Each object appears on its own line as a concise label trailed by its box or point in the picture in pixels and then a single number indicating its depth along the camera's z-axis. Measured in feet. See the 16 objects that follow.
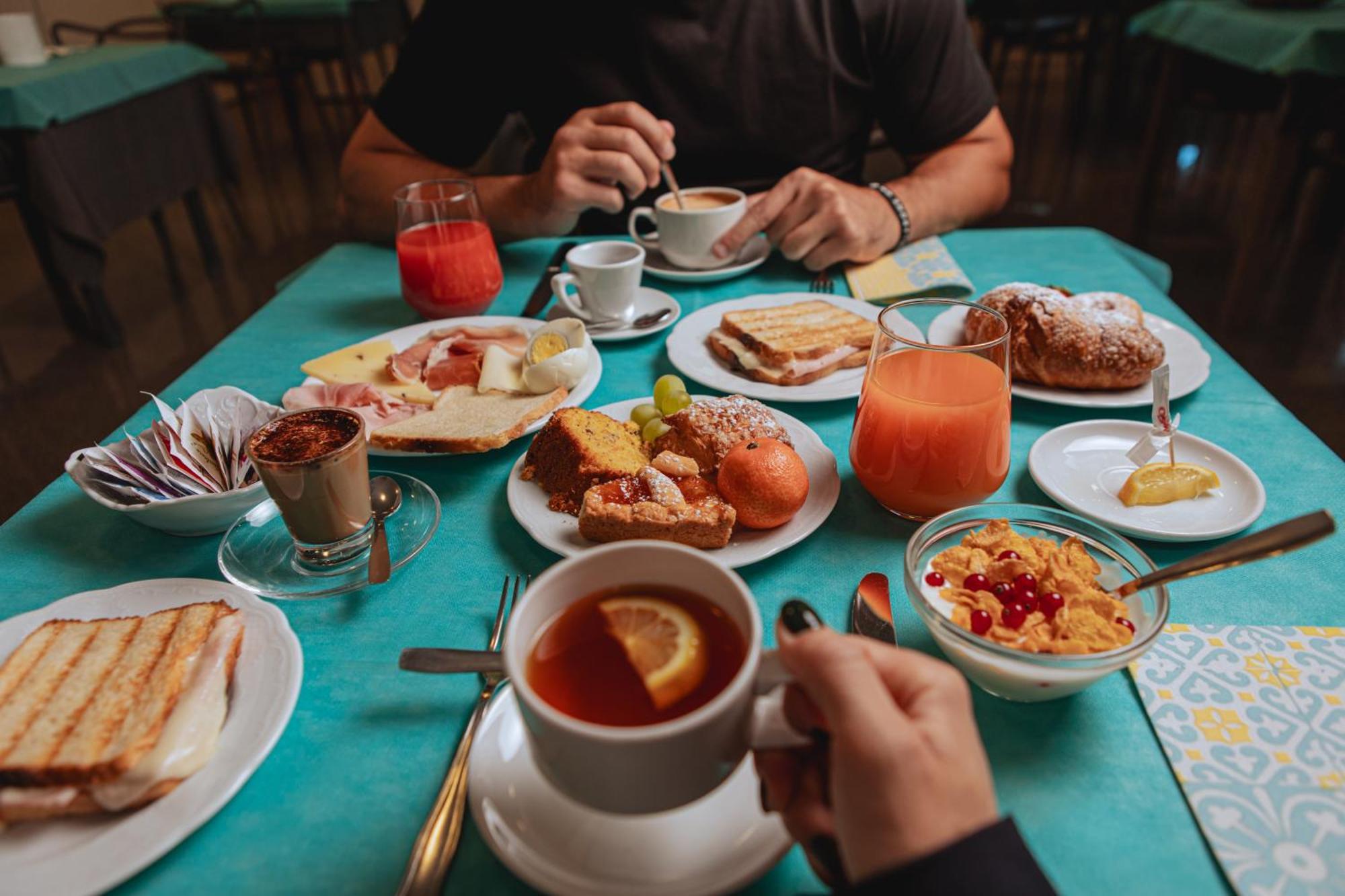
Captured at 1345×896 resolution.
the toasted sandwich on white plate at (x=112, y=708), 1.99
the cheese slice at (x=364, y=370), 4.12
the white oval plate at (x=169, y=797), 1.89
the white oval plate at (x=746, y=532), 2.89
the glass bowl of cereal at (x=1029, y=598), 2.21
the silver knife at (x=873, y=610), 2.55
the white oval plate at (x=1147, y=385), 3.82
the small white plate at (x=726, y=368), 3.98
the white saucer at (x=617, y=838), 1.84
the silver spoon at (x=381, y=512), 2.89
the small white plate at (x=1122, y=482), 2.96
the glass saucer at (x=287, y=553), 2.89
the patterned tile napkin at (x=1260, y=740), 1.92
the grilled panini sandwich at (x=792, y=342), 4.11
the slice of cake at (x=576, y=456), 3.18
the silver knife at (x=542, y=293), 4.97
